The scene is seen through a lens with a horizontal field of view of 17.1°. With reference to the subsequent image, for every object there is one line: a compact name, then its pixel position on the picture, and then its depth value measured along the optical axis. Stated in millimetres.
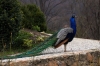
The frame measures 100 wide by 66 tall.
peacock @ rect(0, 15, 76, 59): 7812
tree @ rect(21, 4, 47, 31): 13648
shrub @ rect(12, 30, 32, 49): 10250
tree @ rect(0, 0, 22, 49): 9312
